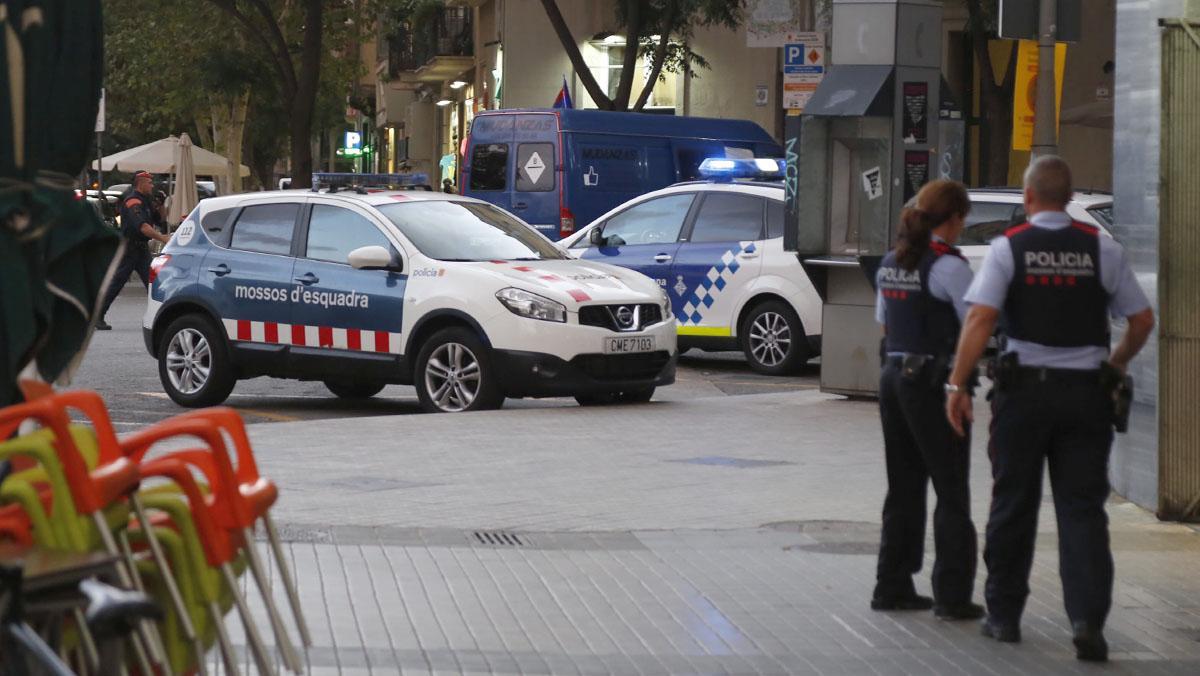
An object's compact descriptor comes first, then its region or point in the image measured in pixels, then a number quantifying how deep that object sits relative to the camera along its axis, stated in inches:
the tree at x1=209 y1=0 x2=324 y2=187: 1380.4
